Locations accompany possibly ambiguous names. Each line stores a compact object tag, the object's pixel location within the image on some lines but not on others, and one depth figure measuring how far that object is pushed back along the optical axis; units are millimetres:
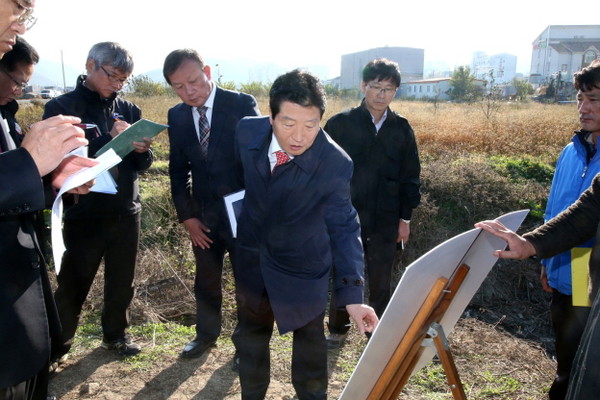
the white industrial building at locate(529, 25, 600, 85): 61750
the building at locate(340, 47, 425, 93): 69250
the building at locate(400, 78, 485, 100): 61031
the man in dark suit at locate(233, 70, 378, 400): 2131
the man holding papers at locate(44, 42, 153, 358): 2857
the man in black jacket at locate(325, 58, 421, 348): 3461
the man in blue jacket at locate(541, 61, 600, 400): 2576
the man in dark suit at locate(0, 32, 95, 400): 1402
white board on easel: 1421
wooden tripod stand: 1545
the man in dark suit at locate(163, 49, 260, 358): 3060
